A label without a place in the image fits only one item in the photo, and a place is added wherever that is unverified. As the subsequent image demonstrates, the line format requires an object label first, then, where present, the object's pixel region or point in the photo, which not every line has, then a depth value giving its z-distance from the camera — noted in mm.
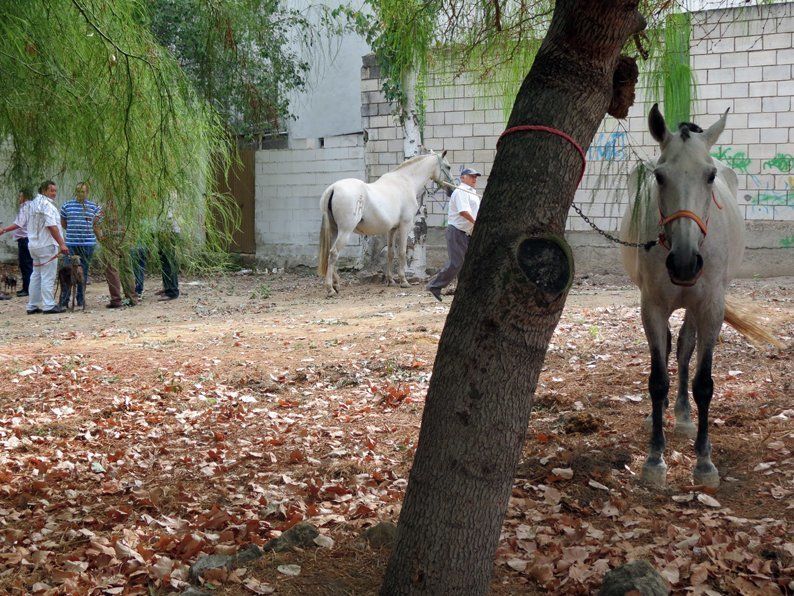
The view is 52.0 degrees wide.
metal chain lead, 4039
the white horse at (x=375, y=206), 12422
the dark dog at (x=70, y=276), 11414
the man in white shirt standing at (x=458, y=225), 10359
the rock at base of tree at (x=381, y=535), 3191
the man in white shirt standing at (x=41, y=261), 11414
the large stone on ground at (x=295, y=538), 3172
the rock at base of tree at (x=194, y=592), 2752
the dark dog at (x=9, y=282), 13633
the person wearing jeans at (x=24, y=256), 13163
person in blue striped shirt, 8914
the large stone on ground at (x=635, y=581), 2676
